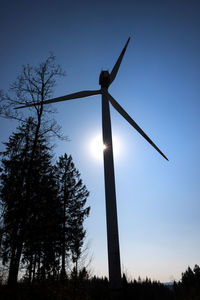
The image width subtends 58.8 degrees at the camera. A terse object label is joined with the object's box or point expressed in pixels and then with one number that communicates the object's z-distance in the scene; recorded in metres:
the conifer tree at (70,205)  19.89
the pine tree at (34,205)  15.87
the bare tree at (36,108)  9.94
